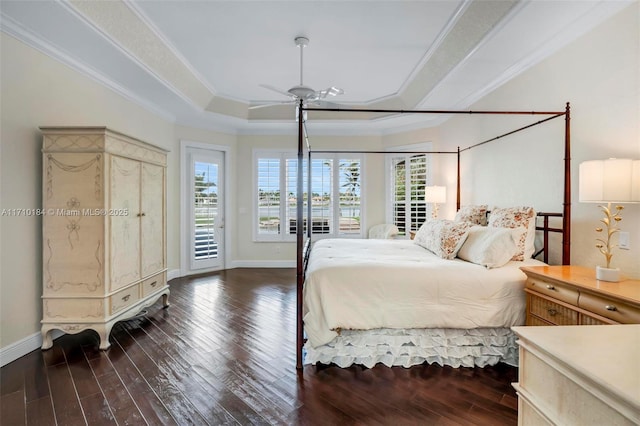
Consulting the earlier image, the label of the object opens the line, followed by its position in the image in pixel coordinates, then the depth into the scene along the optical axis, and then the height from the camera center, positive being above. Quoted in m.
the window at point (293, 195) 6.03 +0.27
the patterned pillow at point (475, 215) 3.54 -0.05
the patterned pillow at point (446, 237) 2.86 -0.28
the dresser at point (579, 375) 0.68 -0.42
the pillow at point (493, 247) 2.50 -0.31
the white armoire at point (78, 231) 2.68 -0.23
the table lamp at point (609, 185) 1.84 +0.17
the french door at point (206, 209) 5.38 -0.03
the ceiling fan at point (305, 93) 3.03 +1.21
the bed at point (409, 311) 2.29 -0.78
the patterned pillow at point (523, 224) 2.70 -0.13
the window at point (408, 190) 5.38 +0.37
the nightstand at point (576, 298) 1.63 -0.53
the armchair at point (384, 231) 5.45 -0.41
